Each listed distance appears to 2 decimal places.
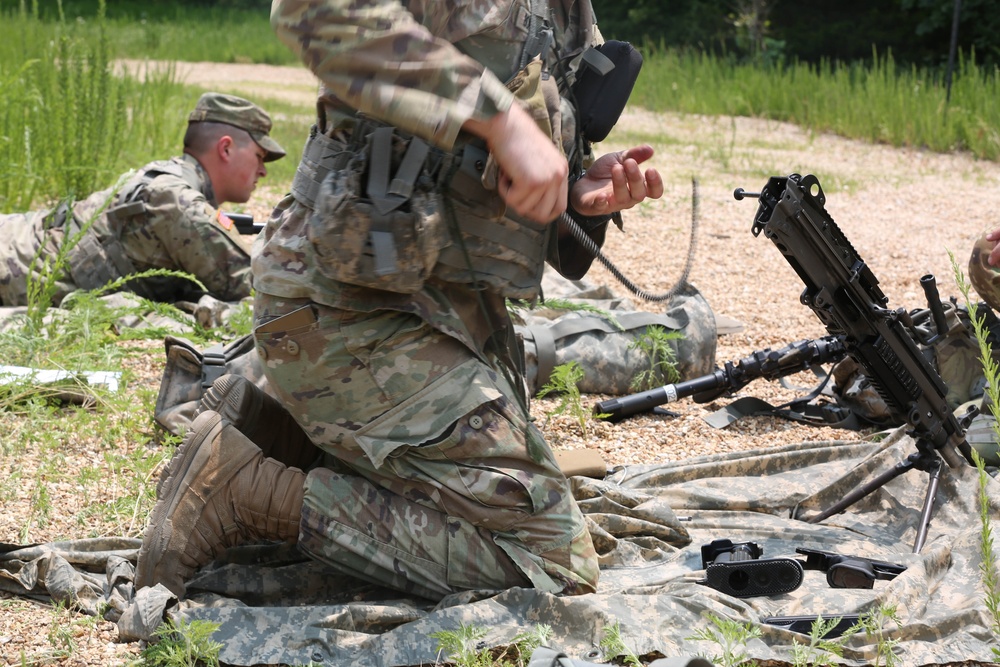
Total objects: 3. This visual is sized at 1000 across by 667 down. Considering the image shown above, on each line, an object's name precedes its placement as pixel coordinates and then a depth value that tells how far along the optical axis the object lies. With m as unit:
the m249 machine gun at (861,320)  5.66
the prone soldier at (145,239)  9.70
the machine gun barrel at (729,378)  7.86
